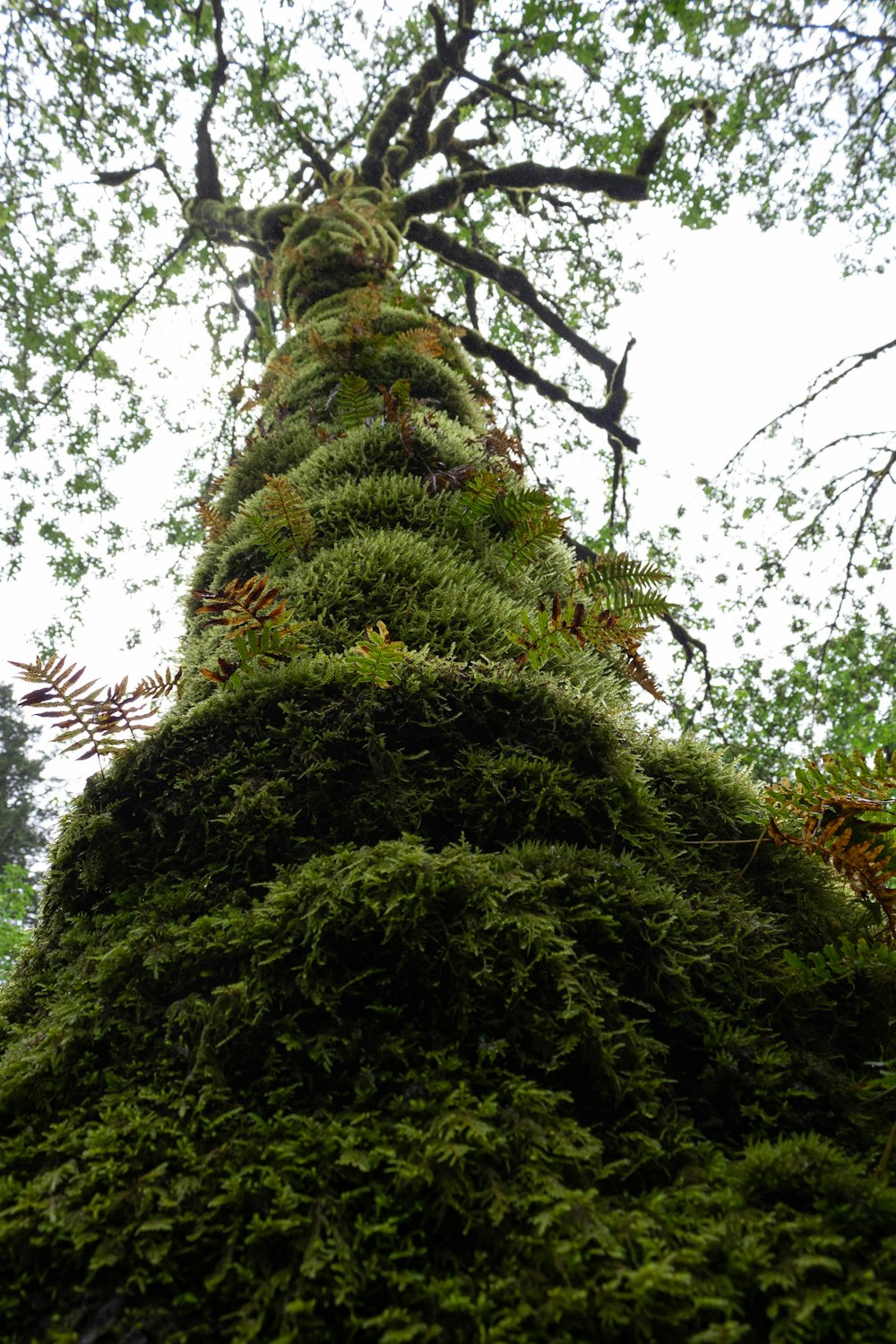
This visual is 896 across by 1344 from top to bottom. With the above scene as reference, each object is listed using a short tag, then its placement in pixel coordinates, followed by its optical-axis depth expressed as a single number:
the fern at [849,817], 1.54
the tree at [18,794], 20.25
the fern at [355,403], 3.20
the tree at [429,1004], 0.89
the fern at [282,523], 2.43
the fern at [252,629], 1.85
